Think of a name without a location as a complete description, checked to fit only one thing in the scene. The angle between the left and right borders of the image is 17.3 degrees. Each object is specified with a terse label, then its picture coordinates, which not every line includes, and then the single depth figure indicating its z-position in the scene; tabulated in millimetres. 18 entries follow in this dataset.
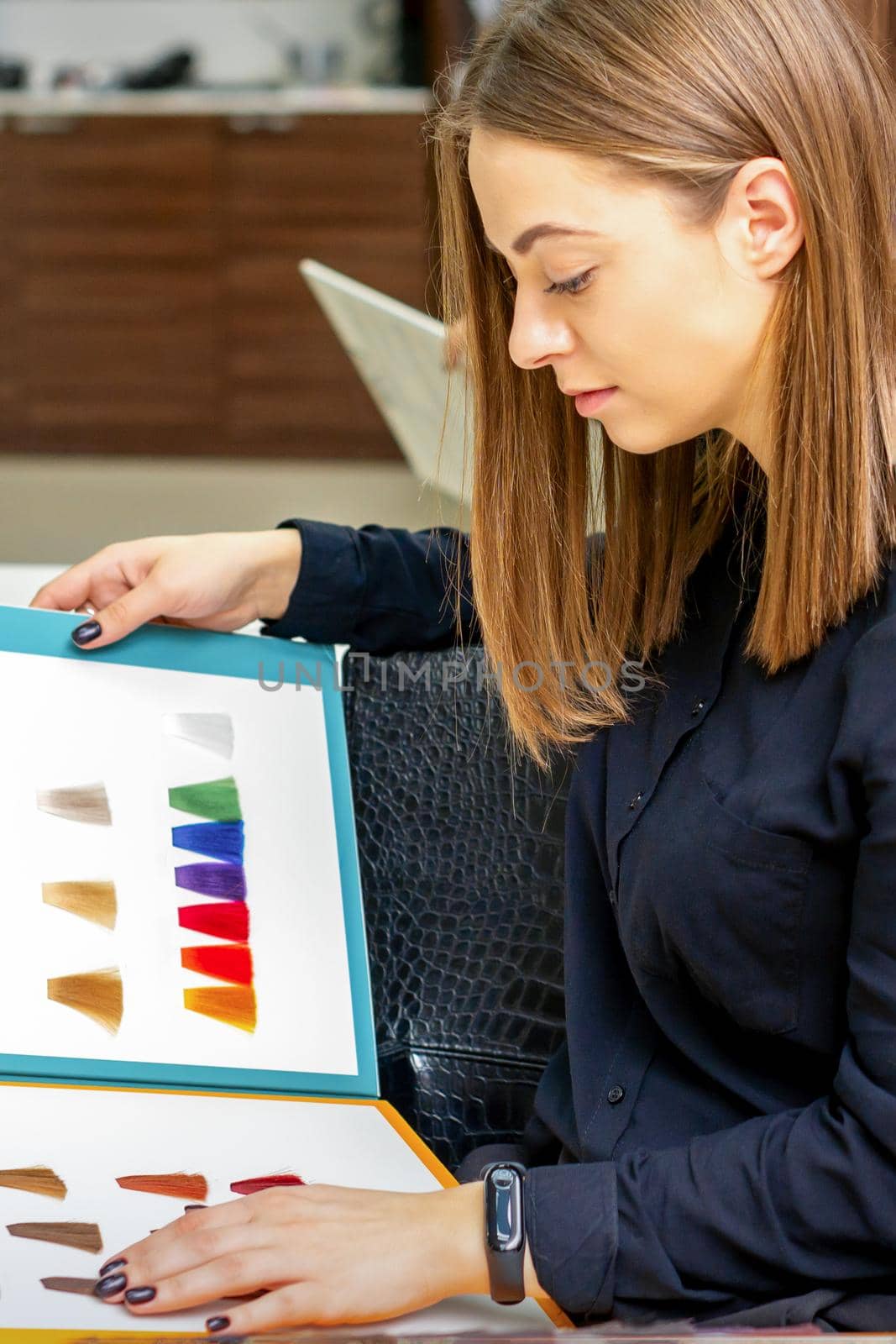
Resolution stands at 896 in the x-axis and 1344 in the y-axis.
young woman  1508
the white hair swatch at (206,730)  1874
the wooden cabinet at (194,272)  6836
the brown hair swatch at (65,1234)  1549
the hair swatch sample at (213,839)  1835
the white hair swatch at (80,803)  1795
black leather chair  1882
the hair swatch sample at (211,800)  1848
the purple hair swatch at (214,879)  1822
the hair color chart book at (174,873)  1749
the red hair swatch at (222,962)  1795
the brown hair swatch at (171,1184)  1618
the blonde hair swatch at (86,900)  1765
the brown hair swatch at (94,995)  1738
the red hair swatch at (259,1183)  1633
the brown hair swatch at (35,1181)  1598
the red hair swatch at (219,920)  1808
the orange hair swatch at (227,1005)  1782
